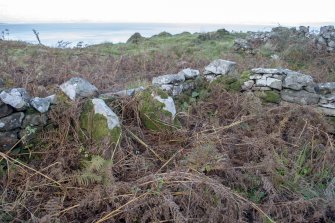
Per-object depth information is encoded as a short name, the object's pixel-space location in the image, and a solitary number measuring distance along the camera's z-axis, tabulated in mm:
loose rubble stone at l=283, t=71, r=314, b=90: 5879
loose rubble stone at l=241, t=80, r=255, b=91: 6238
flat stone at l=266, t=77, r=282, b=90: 6000
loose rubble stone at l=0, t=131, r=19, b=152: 3556
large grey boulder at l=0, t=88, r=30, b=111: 3661
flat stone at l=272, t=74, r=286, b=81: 6082
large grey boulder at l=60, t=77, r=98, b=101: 4109
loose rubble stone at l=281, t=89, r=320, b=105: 5801
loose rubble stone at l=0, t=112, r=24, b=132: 3588
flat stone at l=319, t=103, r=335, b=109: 5626
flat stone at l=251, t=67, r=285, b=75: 6125
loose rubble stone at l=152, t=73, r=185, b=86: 5688
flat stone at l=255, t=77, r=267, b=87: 6102
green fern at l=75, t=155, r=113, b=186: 3266
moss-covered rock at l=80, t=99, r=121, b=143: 3875
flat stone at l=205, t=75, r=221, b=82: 6390
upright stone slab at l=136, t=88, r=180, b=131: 4488
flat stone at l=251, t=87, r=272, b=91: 6118
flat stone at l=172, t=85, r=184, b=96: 5666
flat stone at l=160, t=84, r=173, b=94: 5562
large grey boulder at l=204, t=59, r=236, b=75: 6449
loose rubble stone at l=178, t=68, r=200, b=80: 6145
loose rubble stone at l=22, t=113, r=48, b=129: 3746
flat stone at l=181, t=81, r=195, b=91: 5945
